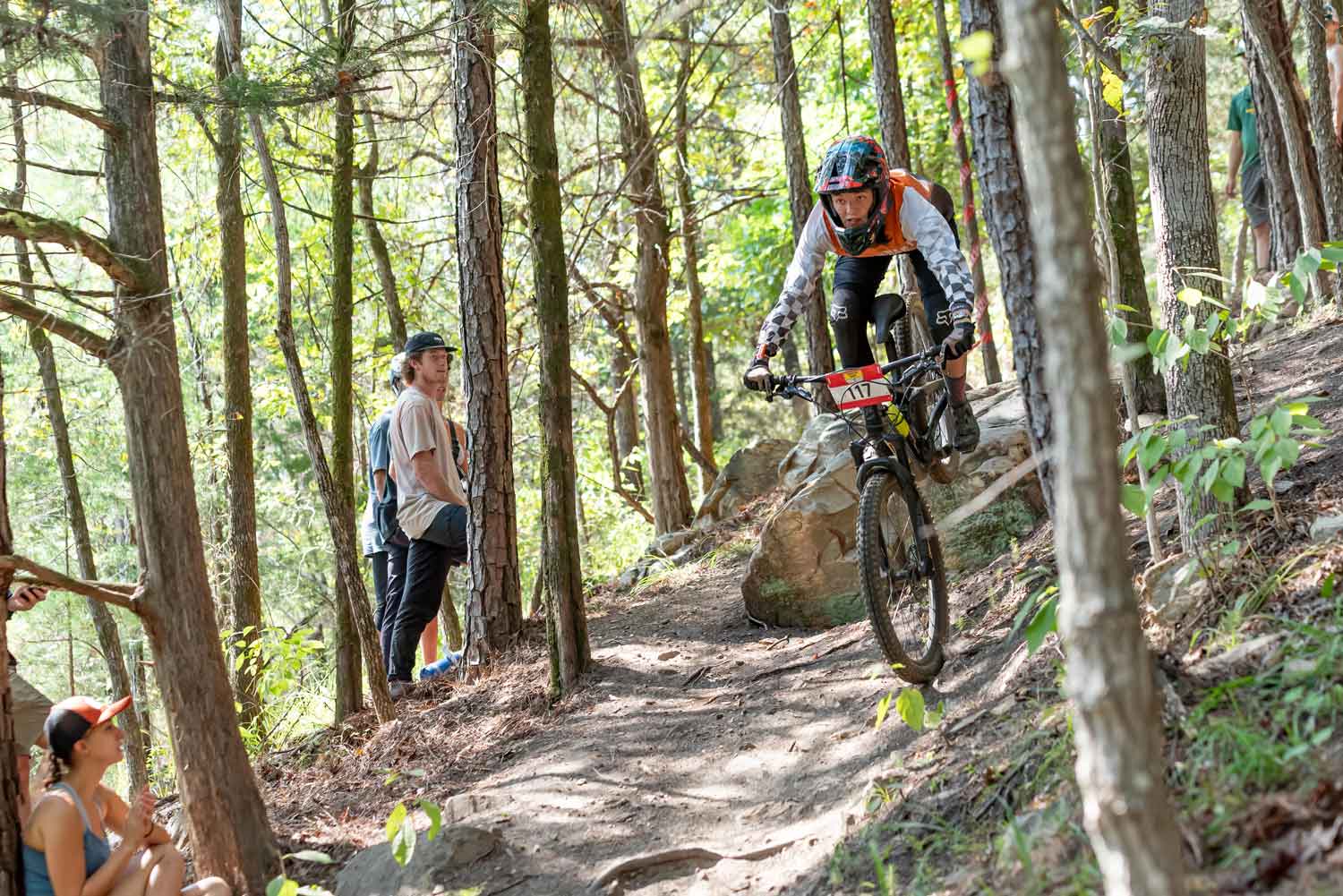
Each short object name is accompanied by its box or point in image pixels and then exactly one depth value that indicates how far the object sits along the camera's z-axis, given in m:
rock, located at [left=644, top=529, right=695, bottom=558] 11.12
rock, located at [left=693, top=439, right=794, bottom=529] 11.40
